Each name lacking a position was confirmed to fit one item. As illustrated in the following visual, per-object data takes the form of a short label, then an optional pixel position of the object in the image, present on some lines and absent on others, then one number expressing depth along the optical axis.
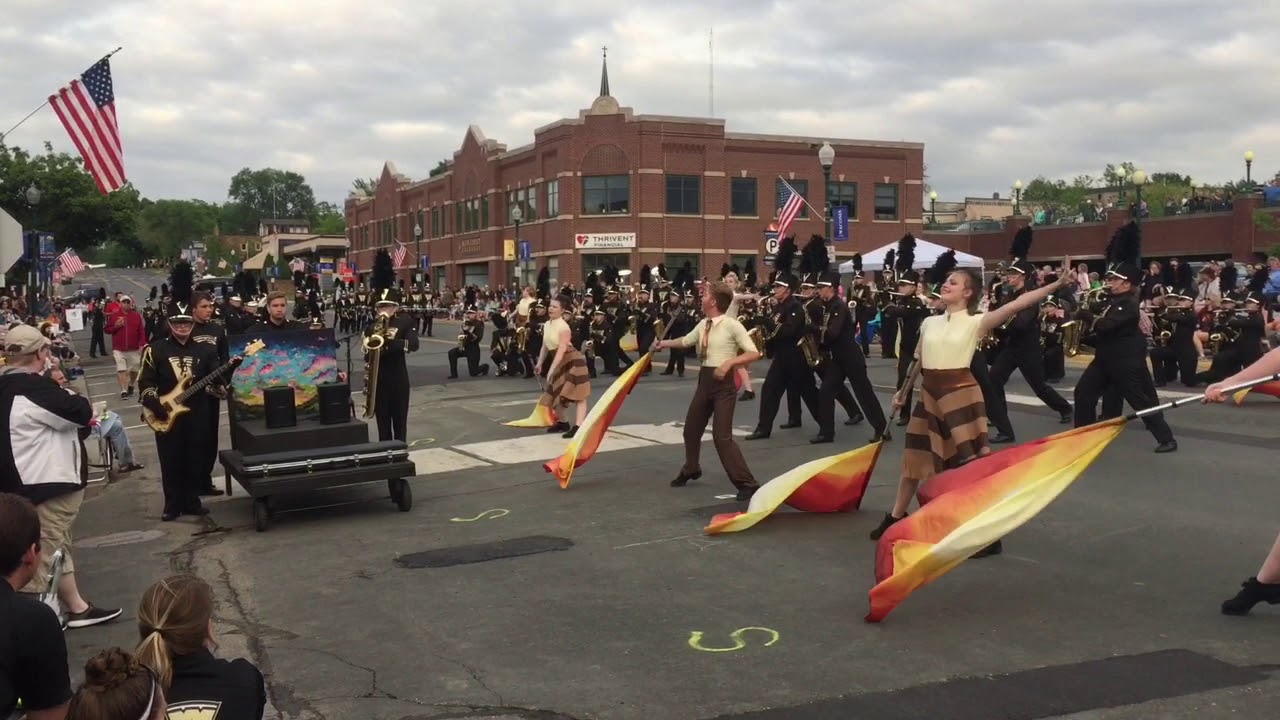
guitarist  9.80
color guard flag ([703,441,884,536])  8.59
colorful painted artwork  11.05
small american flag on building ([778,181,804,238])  35.59
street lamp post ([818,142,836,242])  29.08
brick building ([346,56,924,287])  56.34
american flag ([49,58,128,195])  21.72
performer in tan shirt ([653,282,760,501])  9.81
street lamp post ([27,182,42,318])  32.75
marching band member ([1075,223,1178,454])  11.48
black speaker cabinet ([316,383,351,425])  10.41
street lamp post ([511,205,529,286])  46.97
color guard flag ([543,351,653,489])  10.67
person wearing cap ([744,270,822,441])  13.31
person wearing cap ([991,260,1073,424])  13.12
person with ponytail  3.36
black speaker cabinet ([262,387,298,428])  10.27
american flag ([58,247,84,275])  53.22
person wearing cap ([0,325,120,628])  6.59
